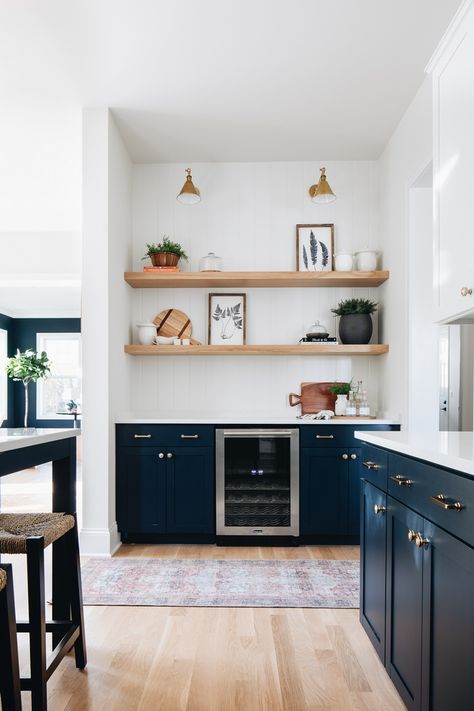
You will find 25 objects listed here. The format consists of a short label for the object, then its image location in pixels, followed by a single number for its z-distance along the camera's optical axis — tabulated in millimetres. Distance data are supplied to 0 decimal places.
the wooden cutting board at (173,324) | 4105
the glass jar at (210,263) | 3941
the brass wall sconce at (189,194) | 3692
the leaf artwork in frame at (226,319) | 4086
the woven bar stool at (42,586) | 1525
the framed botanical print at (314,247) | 4082
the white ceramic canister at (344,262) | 3875
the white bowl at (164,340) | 3953
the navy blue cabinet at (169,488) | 3506
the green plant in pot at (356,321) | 3855
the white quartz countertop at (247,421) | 3496
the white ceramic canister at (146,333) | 3932
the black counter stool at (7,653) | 1286
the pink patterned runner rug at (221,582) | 2615
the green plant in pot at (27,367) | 8625
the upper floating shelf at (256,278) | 3779
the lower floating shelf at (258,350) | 3809
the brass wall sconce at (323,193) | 3615
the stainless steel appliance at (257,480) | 3492
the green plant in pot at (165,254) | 3885
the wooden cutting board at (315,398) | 4059
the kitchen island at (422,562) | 1193
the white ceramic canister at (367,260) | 3893
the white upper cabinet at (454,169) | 1723
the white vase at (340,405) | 3854
